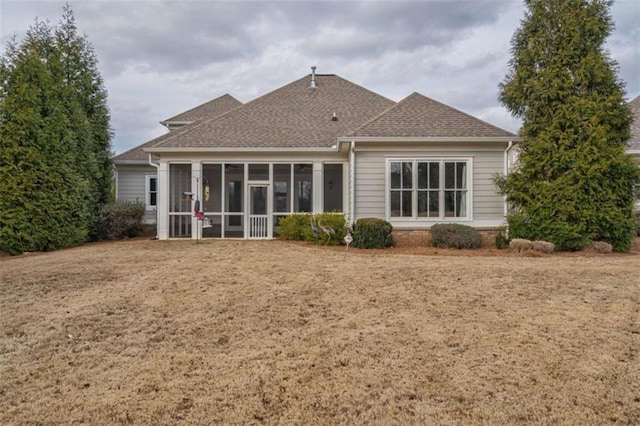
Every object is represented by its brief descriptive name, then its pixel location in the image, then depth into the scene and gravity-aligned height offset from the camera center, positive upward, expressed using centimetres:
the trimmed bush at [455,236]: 1009 -78
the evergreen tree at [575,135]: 927 +183
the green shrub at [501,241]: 1037 -92
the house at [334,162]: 1116 +151
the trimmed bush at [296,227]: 1165 -61
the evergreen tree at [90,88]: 1484 +481
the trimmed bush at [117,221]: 1332 -49
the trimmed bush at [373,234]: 1004 -71
